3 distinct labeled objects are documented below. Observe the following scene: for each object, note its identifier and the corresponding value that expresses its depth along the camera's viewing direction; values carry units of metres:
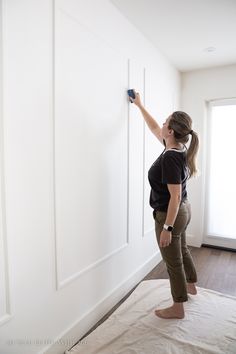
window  3.53
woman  1.79
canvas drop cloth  1.69
